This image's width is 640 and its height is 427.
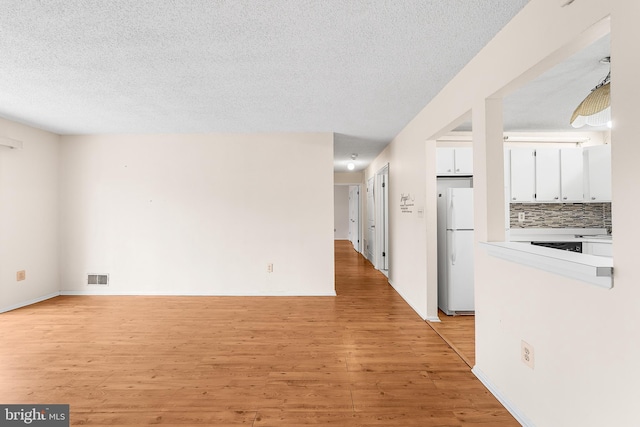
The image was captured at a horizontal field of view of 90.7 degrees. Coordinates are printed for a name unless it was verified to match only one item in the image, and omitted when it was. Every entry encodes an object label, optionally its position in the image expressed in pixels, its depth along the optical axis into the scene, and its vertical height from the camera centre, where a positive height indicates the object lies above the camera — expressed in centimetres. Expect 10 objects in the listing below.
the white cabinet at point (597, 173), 407 +49
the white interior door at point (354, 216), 988 -9
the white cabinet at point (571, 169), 417 +55
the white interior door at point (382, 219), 584 -12
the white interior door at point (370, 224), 740 -26
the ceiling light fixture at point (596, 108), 215 +72
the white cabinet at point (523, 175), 416 +48
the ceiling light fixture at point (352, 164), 695 +121
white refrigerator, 376 -48
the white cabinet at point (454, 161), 421 +69
